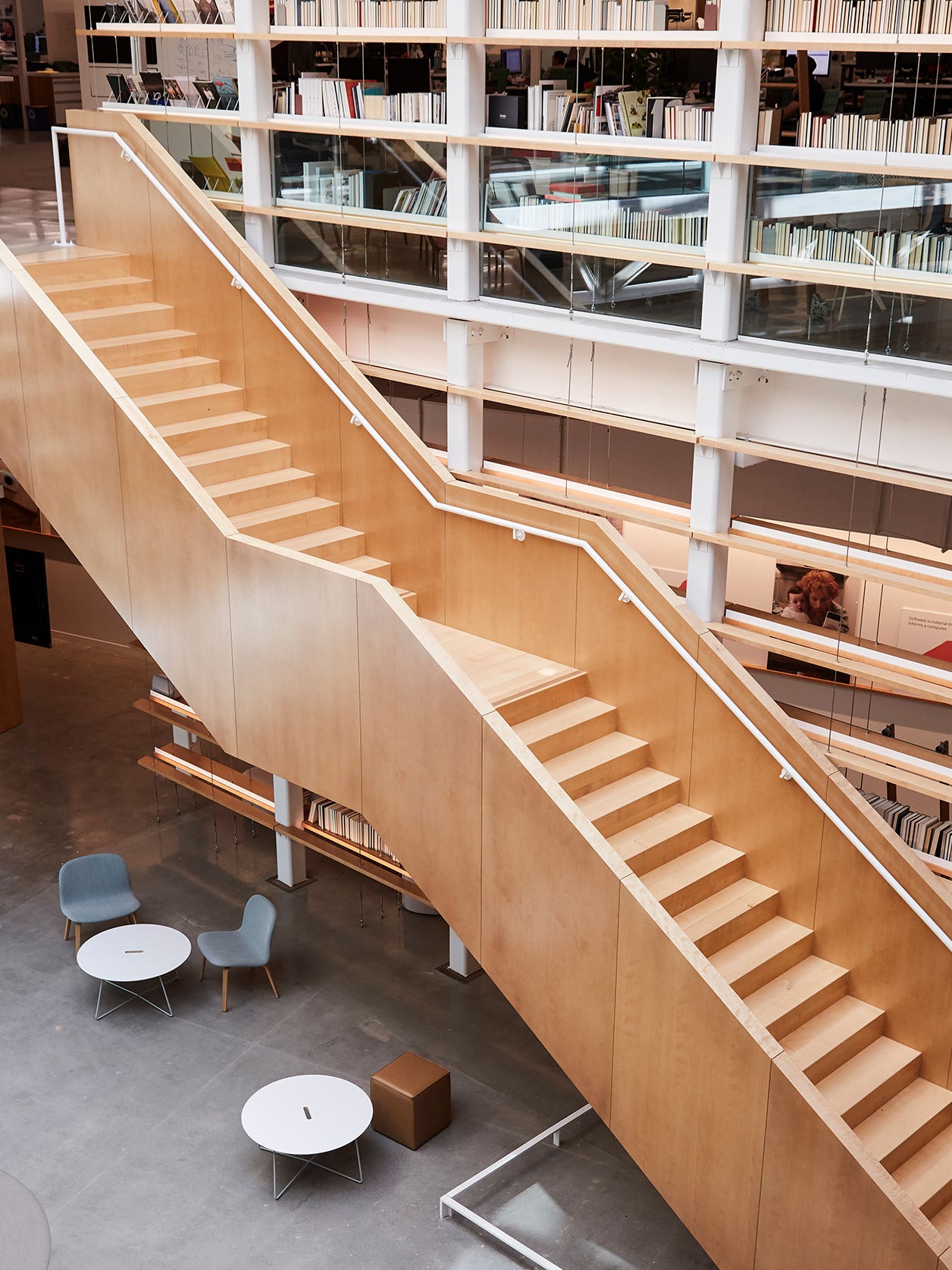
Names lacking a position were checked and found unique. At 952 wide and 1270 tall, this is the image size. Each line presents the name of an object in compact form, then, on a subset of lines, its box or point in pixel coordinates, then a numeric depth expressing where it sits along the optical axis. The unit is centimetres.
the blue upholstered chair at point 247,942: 946
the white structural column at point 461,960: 983
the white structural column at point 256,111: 990
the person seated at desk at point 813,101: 762
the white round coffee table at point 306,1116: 780
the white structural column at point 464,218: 873
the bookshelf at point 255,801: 1041
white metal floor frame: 737
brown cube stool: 819
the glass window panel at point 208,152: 1049
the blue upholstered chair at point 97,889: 1010
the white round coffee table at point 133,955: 934
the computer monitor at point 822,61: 761
